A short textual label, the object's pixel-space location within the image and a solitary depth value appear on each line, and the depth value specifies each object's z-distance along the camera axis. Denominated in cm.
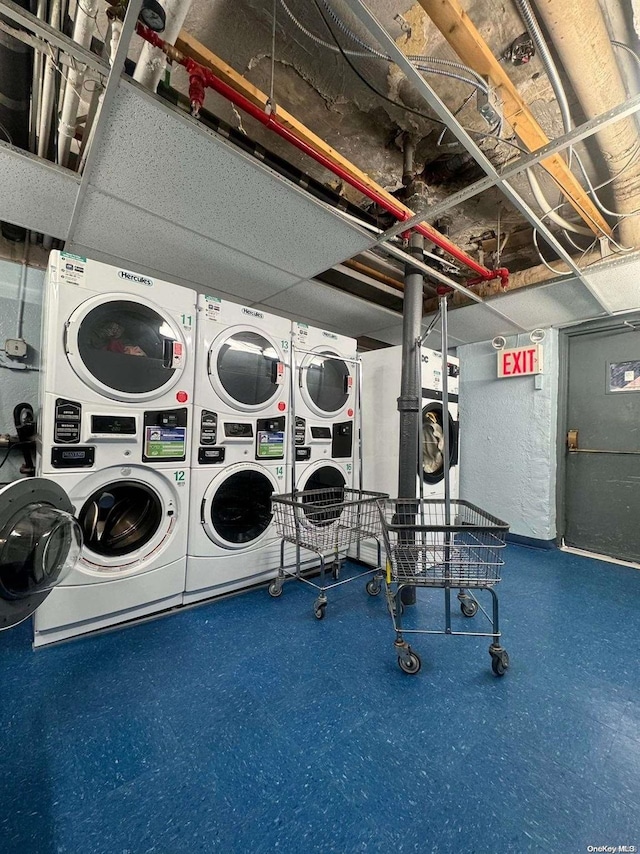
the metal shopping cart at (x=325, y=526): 220
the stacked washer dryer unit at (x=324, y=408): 256
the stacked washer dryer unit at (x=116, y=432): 165
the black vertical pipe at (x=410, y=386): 233
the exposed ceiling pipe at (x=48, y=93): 122
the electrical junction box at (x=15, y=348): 231
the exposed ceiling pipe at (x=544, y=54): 107
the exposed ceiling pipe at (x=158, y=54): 106
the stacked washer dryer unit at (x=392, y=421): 283
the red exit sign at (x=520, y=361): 346
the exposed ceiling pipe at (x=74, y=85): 111
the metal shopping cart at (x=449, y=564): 153
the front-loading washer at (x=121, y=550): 168
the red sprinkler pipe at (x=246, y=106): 116
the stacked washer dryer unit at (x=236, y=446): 210
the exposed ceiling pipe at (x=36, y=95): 142
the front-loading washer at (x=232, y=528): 208
